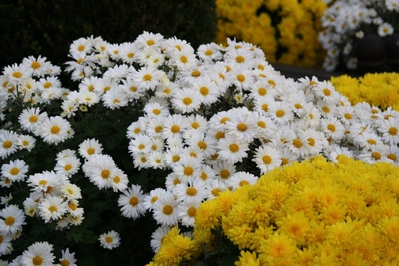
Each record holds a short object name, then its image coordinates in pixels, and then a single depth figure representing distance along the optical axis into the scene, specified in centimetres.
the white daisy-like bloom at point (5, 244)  259
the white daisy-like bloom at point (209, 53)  338
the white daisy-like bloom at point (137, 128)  279
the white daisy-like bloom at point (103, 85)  307
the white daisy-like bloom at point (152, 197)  249
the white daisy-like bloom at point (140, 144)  268
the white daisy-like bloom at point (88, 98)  299
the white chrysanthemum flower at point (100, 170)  260
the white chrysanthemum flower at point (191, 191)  244
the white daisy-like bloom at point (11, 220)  257
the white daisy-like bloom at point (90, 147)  278
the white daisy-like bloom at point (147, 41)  322
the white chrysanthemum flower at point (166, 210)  243
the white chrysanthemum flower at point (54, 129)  284
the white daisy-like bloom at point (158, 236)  245
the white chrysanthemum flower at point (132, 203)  259
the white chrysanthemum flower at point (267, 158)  264
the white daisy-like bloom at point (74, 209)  247
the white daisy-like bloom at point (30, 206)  252
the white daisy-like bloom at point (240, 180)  249
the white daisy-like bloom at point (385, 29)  588
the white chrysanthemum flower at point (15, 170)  266
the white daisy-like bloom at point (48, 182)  247
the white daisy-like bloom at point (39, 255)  250
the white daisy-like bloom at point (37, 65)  334
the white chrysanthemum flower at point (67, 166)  268
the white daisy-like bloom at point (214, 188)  245
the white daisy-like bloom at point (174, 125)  277
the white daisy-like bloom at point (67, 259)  254
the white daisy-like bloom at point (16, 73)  316
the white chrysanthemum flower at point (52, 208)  241
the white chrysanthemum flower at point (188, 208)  238
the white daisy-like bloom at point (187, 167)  258
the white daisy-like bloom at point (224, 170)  265
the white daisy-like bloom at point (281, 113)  288
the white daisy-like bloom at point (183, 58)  314
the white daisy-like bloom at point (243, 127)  261
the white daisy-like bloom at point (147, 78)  293
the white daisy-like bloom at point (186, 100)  286
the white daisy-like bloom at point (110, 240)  260
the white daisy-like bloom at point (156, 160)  262
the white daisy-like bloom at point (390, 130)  310
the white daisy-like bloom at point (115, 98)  293
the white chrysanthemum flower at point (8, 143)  283
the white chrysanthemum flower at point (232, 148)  259
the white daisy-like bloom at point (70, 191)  249
